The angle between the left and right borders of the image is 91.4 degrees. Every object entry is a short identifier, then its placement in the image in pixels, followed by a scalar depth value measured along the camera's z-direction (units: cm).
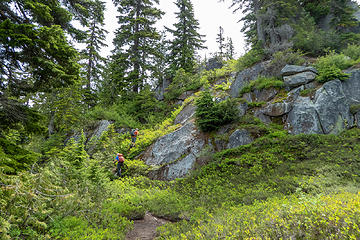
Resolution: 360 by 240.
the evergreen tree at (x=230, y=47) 4014
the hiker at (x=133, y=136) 1388
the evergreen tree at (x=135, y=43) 2055
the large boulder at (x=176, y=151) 1012
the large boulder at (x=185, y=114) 1351
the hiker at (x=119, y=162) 1106
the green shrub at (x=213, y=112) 1055
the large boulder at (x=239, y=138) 962
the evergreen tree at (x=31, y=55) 489
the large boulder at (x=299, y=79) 1059
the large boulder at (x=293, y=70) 1097
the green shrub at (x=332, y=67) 992
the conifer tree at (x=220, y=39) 3744
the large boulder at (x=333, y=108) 888
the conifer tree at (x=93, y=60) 2167
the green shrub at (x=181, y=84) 1806
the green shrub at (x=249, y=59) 1470
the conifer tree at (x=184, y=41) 2216
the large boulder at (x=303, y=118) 902
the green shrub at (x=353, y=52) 1121
